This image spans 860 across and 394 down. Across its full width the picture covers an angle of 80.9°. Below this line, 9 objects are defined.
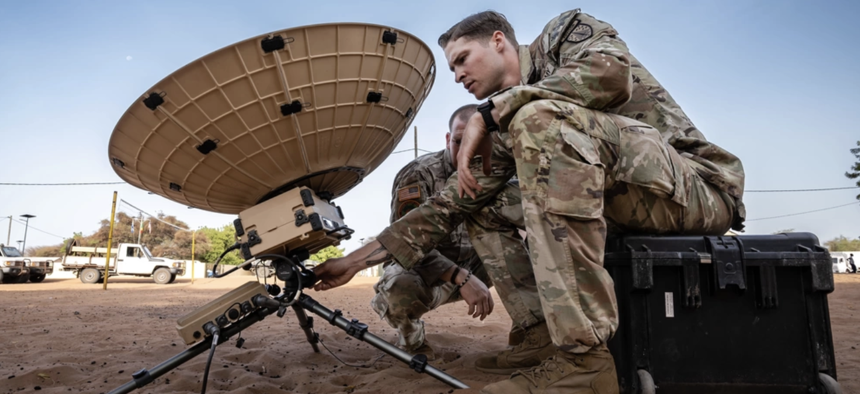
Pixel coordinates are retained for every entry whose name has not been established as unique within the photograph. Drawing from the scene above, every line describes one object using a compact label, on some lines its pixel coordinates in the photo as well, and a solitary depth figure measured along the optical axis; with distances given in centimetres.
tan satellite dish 182
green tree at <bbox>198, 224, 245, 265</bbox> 4591
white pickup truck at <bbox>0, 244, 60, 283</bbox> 1989
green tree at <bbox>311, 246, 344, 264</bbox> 4035
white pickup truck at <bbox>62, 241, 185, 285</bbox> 2138
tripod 188
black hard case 169
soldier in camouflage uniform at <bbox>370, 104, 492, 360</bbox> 286
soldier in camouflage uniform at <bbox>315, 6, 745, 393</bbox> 159
